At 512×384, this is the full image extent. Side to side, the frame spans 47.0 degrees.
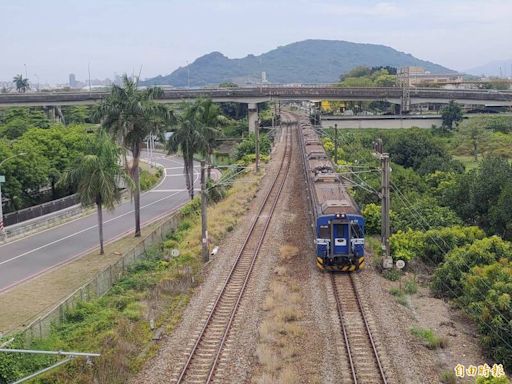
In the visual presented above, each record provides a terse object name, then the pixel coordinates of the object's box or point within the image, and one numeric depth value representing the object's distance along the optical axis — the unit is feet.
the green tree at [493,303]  58.39
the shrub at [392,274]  84.33
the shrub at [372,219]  110.83
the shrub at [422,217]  104.53
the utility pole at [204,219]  92.84
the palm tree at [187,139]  162.20
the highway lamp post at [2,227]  124.67
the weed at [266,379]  53.65
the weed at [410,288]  79.00
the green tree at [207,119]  165.37
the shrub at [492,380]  47.21
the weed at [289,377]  53.78
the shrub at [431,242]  90.79
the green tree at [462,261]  77.07
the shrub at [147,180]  205.13
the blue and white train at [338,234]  82.99
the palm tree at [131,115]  123.95
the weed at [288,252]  96.28
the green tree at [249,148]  251.41
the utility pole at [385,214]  85.25
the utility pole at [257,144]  194.31
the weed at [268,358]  56.99
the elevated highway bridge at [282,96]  328.49
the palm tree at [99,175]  106.73
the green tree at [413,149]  215.92
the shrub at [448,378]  53.06
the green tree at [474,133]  254.65
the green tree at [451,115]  316.81
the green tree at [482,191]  114.32
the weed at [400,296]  74.90
